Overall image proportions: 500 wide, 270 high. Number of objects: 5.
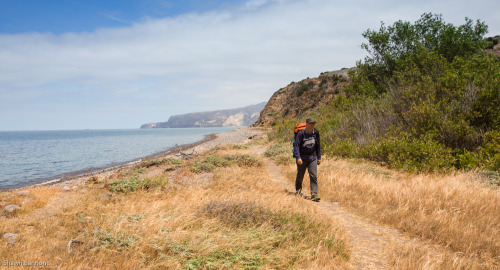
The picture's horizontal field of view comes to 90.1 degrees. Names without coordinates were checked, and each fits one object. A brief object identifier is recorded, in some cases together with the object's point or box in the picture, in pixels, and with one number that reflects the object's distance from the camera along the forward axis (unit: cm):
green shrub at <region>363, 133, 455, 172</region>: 1051
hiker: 776
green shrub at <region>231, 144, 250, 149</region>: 2366
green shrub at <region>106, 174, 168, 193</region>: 846
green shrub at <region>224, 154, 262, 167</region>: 1362
